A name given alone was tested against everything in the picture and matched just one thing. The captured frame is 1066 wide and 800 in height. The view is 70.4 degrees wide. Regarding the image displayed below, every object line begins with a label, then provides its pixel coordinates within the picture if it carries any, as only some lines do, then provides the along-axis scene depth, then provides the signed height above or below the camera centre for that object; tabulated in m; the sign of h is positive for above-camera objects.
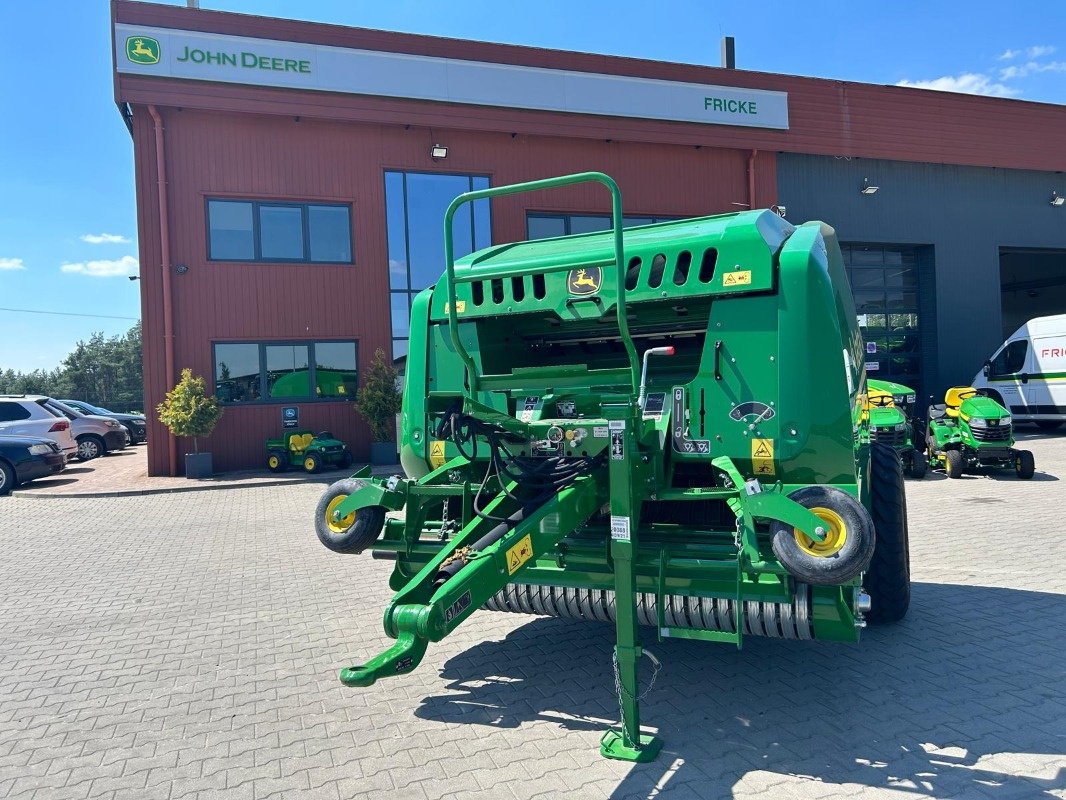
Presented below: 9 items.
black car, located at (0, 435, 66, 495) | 14.12 -0.86
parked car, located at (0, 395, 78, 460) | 16.02 -0.13
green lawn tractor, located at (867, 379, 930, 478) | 11.77 -0.59
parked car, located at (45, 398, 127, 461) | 20.14 -0.57
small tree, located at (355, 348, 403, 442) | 15.58 +0.05
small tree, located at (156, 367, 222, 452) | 14.51 -0.01
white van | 18.28 +0.17
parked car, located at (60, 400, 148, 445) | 23.38 -0.36
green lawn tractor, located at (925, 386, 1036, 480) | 12.00 -0.94
